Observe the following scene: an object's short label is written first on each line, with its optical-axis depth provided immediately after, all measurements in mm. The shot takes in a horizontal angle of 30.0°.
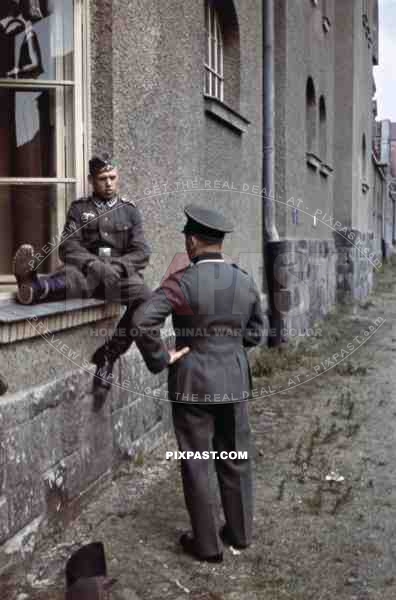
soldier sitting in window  4207
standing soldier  3520
